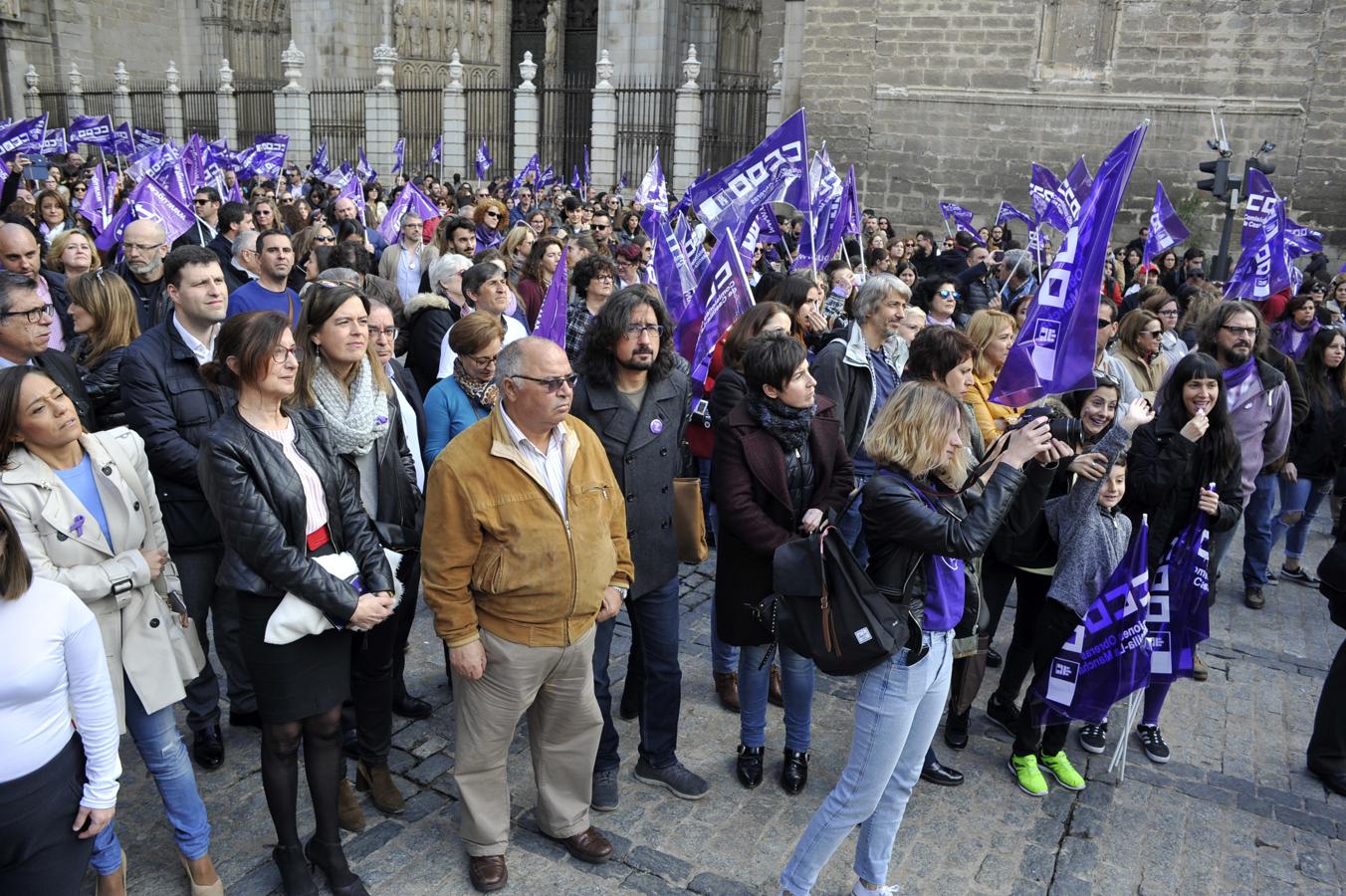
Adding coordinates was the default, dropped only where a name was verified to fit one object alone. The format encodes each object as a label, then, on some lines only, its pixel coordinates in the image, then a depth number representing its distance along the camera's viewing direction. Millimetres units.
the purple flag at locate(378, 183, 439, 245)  11820
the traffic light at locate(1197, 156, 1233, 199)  13198
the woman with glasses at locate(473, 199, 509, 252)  10469
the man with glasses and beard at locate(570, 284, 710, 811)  4094
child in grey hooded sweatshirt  4512
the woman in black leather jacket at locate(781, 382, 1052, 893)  3334
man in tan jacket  3377
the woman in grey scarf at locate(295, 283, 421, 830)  3752
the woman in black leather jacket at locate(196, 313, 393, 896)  3215
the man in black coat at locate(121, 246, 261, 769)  4062
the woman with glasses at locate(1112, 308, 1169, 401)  6039
